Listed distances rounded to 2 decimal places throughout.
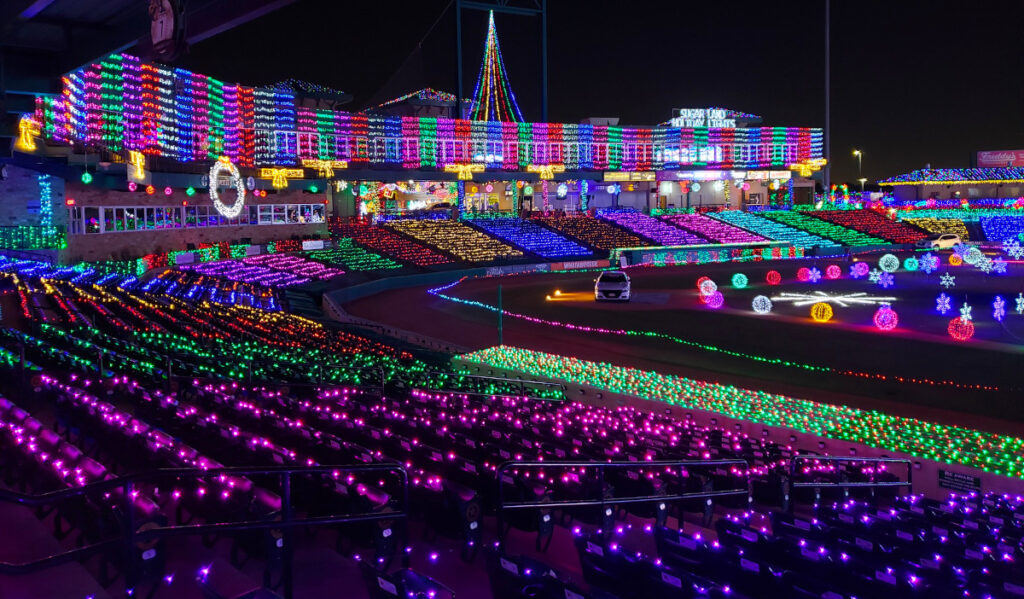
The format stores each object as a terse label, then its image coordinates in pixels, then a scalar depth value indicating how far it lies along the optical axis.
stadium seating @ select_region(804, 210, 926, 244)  78.19
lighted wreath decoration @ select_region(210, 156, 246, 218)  45.44
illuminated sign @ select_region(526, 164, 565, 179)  79.06
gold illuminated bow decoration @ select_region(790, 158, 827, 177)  90.69
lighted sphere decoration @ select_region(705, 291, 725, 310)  35.62
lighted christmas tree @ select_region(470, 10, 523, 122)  77.12
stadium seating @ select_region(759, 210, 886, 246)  75.81
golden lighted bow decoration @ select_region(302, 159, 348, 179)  65.19
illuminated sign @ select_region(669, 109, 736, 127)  94.12
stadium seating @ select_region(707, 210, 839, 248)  73.94
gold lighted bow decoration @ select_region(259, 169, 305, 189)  57.44
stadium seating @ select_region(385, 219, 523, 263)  60.69
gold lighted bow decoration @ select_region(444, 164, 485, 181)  74.12
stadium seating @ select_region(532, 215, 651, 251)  68.44
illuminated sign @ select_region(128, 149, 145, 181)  38.19
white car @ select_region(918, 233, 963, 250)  68.94
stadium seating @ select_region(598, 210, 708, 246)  71.44
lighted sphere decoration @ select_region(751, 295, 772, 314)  33.38
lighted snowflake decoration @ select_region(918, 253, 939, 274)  48.04
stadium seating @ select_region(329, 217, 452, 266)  56.47
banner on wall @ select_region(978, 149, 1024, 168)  106.00
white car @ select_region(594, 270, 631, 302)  38.38
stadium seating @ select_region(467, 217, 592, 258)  64.50
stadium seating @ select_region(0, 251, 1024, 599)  6.11
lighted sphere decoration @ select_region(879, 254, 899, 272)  44.25
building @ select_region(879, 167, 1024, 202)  101.88
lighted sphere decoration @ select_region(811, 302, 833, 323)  31.11
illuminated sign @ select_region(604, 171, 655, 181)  83.88
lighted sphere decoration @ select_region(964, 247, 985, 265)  46.48
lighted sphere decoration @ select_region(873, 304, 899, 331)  28.62
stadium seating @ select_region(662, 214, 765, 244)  73.62
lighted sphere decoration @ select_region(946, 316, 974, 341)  25.86
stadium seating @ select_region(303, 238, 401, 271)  51.67
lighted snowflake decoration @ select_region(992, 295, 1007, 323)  30.11
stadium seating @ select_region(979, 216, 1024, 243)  81.44
